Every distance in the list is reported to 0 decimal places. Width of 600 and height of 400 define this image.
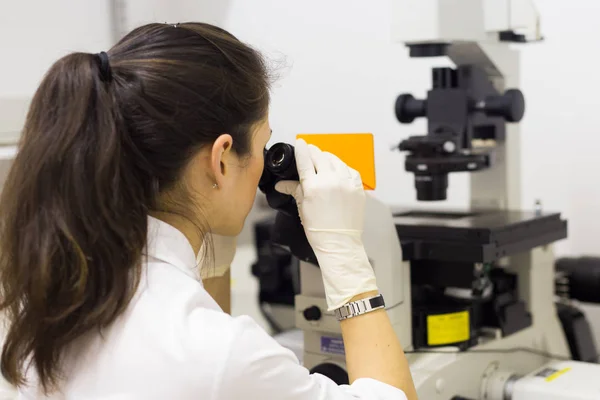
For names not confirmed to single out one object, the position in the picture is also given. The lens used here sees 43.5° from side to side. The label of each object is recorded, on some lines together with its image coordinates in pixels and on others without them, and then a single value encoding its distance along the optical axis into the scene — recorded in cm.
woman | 91
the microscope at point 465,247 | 140
